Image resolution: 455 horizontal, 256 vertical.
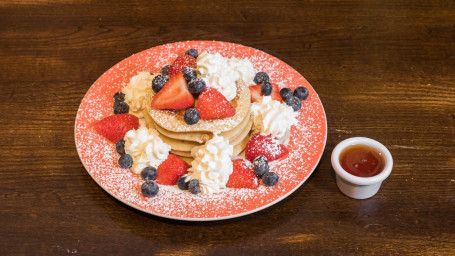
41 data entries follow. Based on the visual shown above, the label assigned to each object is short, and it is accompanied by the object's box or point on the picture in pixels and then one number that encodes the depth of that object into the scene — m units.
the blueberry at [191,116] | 0.91
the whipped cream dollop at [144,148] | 0.92
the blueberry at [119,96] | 1.00
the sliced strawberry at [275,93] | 1.00
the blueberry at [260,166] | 0.91
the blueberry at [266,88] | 0.99
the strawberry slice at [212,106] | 0.92
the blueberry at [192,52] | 1.03
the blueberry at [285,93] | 0.99
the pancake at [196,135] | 0.92
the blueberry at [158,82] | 0.94
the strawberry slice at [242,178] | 0.90
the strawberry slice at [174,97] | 0.93
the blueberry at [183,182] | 0.90
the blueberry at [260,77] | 1.01
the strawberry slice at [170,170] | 0.91
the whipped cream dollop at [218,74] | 0.94
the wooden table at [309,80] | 0.89
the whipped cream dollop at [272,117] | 0.95
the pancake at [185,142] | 0.94
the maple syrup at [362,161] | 0.91
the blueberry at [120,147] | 0.94
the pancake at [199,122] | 0.92
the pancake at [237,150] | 0.94
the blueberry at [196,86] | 0.92
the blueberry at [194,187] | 0.90
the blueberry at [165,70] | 1.01
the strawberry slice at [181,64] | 0.97
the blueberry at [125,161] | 0.92
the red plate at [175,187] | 0.88
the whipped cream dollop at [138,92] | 0.98
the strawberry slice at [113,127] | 0.96
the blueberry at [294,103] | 0.98
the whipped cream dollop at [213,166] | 0.90
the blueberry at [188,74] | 0.94
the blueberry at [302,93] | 0.99
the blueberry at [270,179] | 0.89
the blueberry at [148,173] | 0.91
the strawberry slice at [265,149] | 0.93
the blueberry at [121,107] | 0.98
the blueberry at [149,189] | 0.89
